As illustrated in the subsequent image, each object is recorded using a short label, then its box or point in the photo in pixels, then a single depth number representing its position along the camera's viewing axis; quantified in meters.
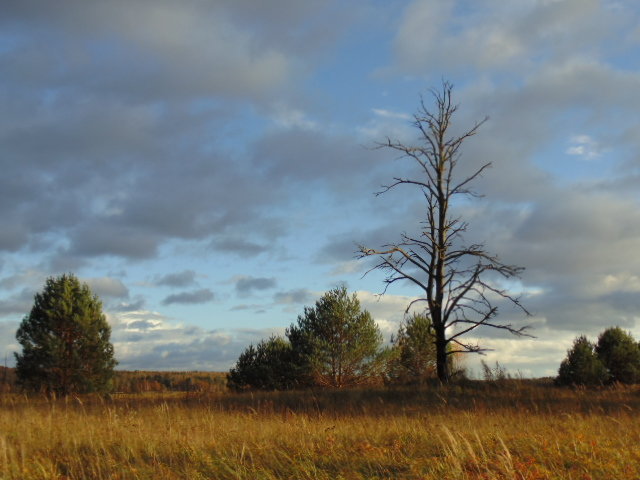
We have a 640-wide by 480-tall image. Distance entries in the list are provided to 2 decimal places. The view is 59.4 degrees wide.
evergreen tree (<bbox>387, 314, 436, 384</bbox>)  31.52
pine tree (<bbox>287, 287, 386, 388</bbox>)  26.94
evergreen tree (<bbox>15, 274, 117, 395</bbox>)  27.83
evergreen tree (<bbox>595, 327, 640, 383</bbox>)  25.89
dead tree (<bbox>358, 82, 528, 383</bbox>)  20.52
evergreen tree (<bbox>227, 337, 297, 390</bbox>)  28.45
